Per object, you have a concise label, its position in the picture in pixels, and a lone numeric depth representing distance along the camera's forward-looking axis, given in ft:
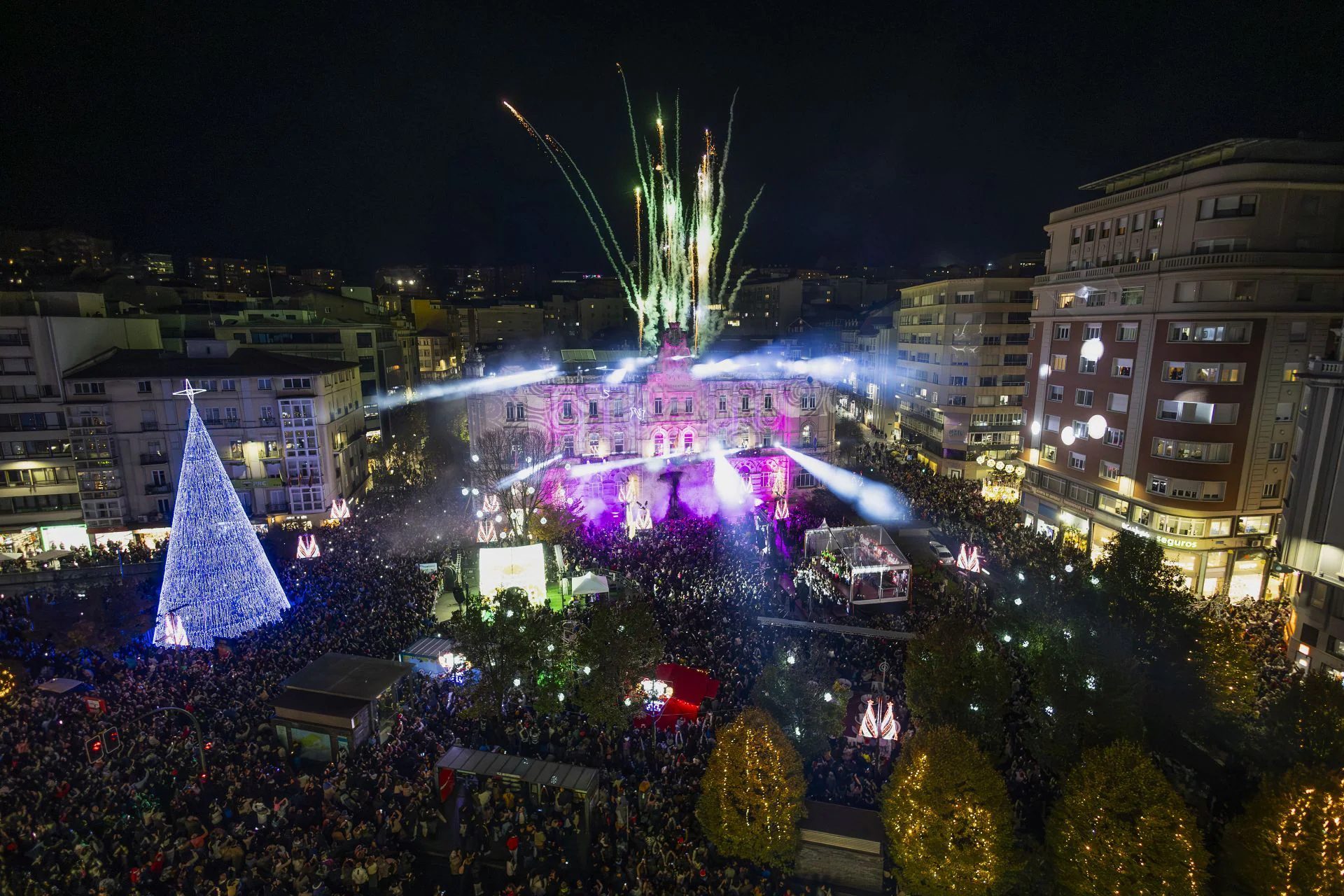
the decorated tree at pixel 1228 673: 62.18
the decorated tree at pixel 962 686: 60.18
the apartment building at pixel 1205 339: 91.76
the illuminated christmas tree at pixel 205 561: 79.87
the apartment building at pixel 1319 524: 70.13
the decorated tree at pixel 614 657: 64.03
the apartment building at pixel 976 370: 167.12
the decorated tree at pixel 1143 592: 69.36
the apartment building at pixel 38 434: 116.98
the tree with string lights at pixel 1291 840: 39.50
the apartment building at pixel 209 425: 120.06
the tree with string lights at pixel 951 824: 45.60
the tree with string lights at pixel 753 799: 49.34
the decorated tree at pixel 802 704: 60.18
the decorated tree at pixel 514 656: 65.57
